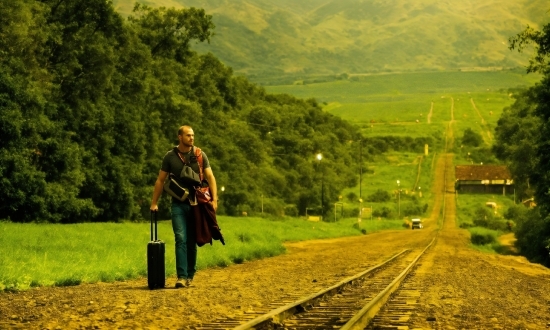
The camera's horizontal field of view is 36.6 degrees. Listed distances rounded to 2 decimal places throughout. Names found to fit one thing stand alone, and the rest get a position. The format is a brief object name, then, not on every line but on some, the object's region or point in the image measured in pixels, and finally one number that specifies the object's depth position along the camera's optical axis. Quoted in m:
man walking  12.91
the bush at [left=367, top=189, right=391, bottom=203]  136.00
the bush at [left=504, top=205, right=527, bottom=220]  105.09
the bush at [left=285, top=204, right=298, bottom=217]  100.25
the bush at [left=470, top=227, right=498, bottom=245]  60.62
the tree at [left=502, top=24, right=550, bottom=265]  37.88
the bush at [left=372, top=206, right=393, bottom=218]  120.28
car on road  92.38
